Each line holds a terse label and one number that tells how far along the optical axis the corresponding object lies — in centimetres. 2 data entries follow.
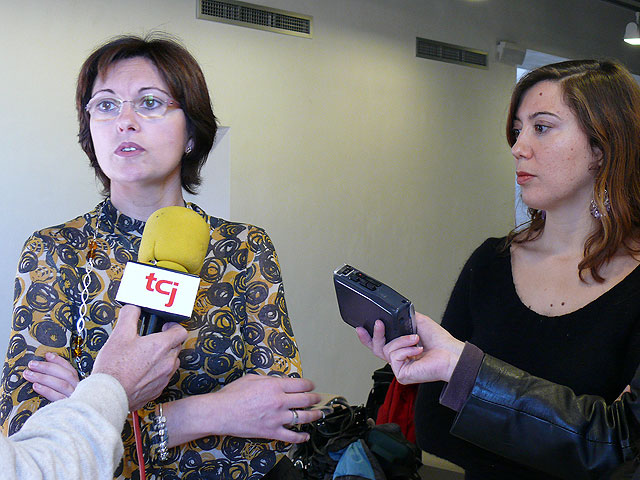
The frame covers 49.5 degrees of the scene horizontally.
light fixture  662
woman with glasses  143
